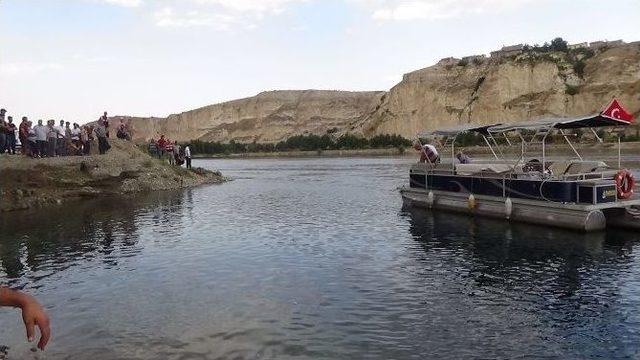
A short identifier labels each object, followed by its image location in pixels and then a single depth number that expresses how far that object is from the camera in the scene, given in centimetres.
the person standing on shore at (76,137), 4069
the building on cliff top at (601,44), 12101
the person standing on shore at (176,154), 5301
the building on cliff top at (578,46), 12515
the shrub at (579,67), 11011
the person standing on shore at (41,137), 3562
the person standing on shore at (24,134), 3496
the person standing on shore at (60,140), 3859
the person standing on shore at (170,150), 5209
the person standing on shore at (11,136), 3278
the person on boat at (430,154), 2964
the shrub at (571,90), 10494
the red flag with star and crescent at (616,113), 2097
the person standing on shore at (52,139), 3697
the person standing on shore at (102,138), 3969
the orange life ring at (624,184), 2091
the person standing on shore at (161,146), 5122
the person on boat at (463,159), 2869
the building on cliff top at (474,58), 12439
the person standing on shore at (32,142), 3569
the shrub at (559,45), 12628
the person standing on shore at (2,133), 3114
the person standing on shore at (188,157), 5377
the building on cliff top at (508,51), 12314
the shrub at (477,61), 12304
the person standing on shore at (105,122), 3925
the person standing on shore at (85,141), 4057
